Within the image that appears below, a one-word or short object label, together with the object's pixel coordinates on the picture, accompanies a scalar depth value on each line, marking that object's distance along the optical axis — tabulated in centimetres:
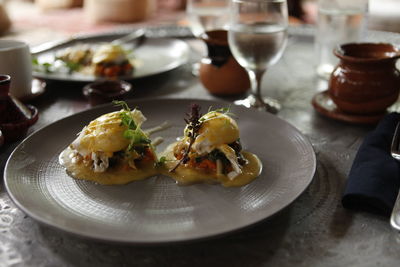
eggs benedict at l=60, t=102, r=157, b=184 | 99
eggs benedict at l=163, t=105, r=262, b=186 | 97
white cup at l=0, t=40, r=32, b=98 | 134
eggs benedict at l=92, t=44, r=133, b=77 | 163
